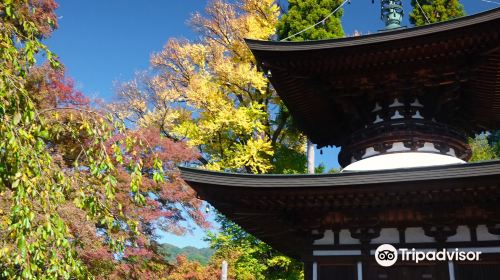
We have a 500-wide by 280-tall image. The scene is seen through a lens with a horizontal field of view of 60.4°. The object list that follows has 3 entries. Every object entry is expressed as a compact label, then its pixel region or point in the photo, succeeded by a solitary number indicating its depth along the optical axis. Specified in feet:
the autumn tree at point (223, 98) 62.39
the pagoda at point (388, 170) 21.21
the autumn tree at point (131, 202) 40.40
